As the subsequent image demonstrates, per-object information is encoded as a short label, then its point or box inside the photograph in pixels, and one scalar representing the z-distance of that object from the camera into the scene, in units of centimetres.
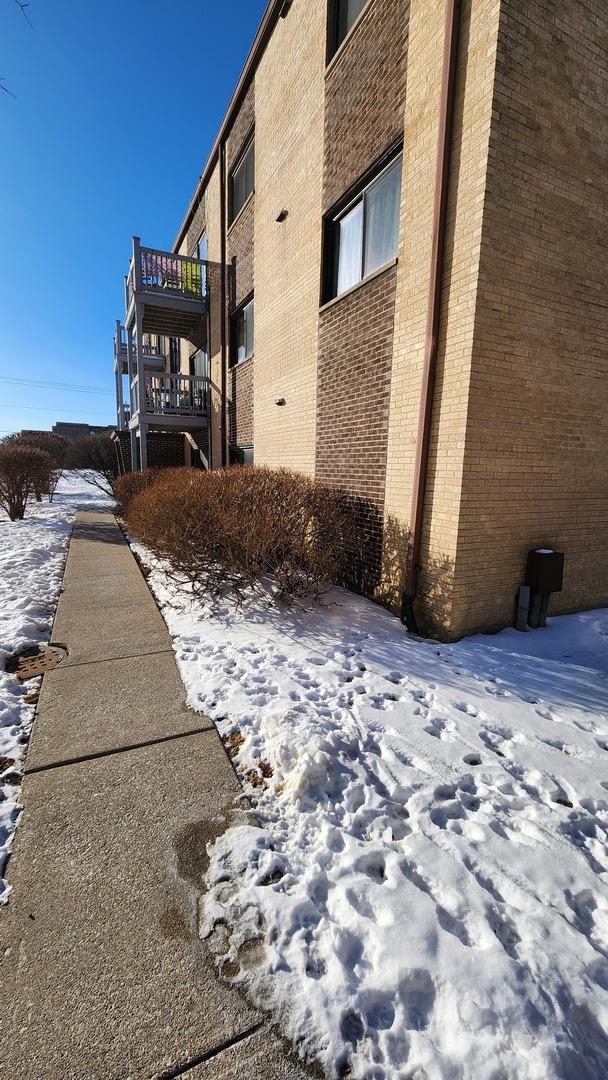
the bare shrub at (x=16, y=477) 1130
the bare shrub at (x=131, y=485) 1029
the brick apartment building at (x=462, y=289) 422
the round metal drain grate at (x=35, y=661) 376
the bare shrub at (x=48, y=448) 1405
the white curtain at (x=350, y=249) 649
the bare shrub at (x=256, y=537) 497
